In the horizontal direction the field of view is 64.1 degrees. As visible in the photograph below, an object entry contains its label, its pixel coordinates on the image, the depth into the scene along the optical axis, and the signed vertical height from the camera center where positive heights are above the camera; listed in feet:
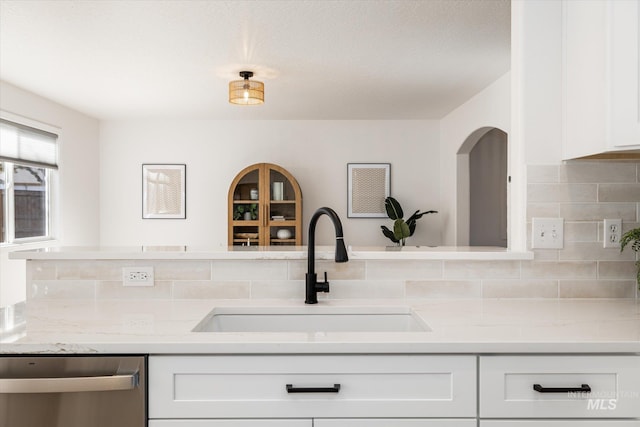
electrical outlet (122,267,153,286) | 6.03 -0.79
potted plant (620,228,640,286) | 5.61 -0.31
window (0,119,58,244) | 15.90 +0.96
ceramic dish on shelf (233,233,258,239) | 20.53 -1.03
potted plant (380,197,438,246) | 20.03 -0.54
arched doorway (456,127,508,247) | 20.51 +0.79
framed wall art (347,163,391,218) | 22.00 +0.89
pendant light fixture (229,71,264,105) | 13.96 +3.26
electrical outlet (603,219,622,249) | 6.13 -0.28
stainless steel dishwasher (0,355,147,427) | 4.08 -1.50
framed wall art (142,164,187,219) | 22.16 +0.81
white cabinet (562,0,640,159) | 4.96 +1.38
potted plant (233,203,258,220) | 20.67 -0.06
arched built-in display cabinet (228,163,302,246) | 20.53 +0.11
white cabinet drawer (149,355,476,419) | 4.13 -1.43
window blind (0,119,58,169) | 15.85 +2.15
